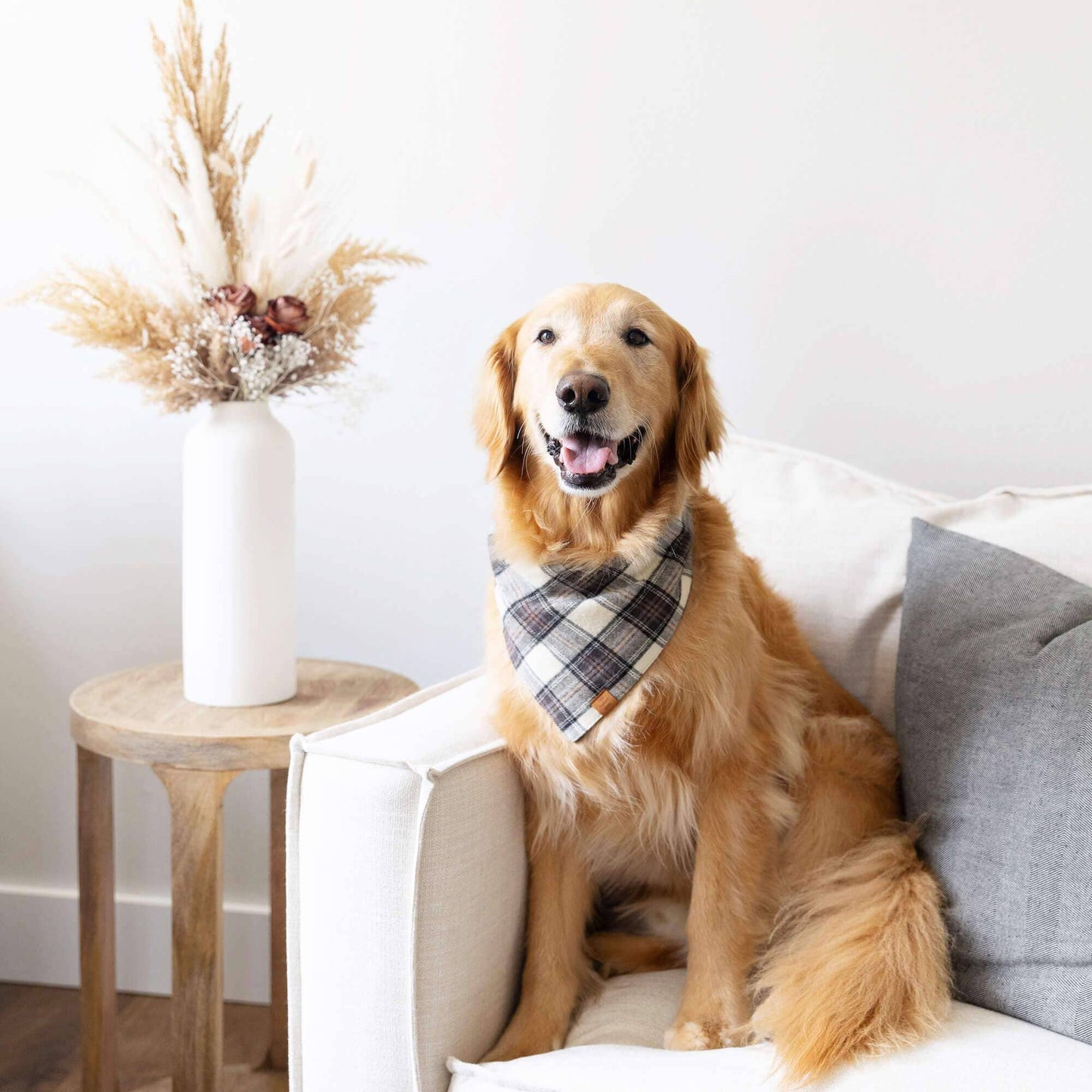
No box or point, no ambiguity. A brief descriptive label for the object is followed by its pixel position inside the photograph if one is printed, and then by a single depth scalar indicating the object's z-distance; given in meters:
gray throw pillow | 1.22
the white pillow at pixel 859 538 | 1.67
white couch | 1.14
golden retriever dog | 1.35
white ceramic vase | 1.75
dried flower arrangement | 1.68
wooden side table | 1.63
